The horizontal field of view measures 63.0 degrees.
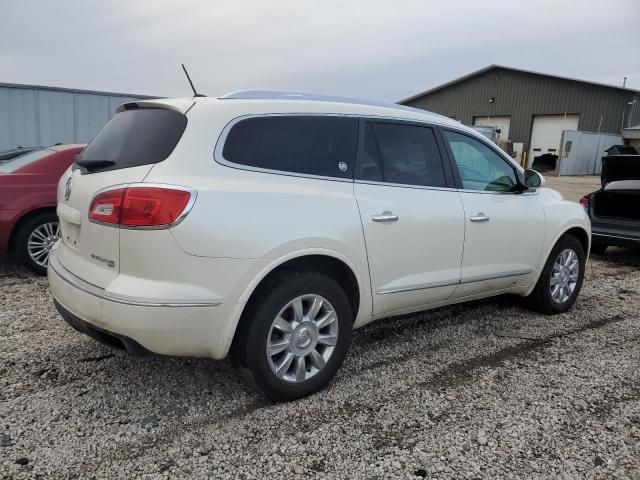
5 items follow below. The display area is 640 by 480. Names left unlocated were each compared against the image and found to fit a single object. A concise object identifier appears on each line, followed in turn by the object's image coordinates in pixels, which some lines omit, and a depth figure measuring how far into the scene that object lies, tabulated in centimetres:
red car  548
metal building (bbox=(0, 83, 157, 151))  1129
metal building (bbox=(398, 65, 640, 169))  2861
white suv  256
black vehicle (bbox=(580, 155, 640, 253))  693
